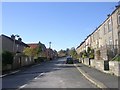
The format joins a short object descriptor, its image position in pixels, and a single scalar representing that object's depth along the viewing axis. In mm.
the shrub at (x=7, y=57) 16159
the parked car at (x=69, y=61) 28798
